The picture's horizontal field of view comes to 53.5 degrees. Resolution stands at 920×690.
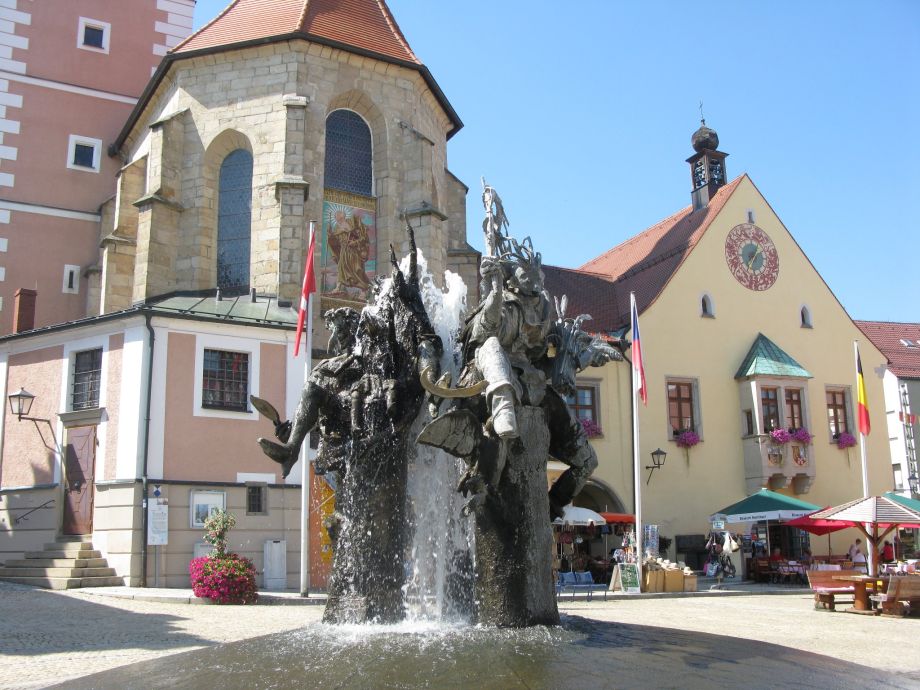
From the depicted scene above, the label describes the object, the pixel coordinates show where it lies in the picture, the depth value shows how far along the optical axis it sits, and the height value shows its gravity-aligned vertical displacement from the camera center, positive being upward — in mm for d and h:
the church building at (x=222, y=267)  20938 +7336
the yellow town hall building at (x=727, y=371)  30969 +4919
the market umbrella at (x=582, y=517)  24016 -128
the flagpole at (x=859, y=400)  24797 +2956
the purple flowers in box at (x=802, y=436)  31688 +2522
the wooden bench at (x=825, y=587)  17156 -1460
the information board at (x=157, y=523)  19891 -134
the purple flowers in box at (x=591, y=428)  29969 +2752
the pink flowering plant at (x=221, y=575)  16438 -1053
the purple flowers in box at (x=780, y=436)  31531 +2518
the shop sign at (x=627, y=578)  21359 -1528
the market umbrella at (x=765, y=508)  25438 +50
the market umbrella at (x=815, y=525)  22184 -372
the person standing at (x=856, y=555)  25706 -1282
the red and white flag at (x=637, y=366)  22656 +3609
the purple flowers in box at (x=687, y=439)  31078 +2415
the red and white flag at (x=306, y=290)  19359 +4710
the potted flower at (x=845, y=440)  33188 +2480
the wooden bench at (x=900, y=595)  15695 -1459
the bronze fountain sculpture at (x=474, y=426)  6508 +694
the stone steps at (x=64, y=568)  19391 -1075
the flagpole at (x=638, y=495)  21766 +405
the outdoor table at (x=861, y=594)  16859 -1544
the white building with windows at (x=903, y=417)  37938 +3836
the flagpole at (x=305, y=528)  18078 -257
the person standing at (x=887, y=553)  28998 -1387
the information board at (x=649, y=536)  27000 -722
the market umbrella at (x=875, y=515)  18000 -117
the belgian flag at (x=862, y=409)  25000 +2707
